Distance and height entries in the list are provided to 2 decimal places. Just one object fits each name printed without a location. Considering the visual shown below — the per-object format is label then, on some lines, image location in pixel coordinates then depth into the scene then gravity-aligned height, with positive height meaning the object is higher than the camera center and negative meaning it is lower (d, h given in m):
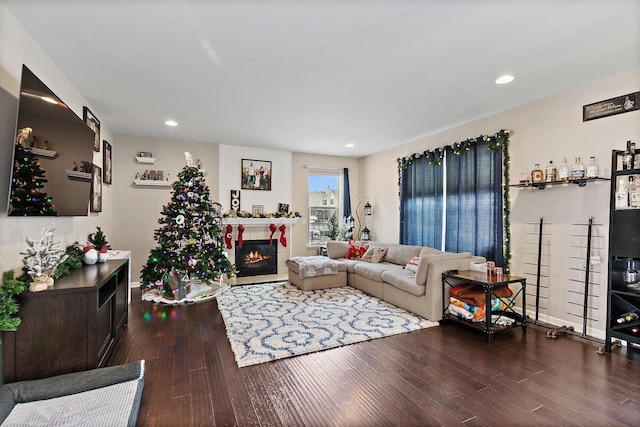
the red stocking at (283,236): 6.43 -0.56
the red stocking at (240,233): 5.99 -0.47
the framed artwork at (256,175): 6.28 +0.74
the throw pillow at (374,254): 5.55 -0.81
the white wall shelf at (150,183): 5.44 +0.47
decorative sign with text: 2.99 +1.12
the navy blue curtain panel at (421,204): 5.22 +0.15
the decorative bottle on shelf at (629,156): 2.85 +0.56
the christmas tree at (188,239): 4.50 -0.47
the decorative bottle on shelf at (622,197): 2.90 +0.17
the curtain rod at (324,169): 6.94 +0.99
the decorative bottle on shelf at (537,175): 3.66 +0.47
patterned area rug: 3.02 -1.36
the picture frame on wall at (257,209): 6.35 +0.00
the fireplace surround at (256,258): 6.12 -1.01
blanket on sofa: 5.10 -0.98
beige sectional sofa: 3.73 -0.94
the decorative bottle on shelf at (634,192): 2.81 +0.22
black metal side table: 3.20 -0.91
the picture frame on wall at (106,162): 4.57 +0.71
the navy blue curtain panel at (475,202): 4.21 +0.15
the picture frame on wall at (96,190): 3.96 +0.24
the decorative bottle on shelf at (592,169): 3.20 +0.48
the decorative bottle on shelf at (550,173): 3.55 +0.48
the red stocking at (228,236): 5.91 -0.53
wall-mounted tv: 2.07 +0.40
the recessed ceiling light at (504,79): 3.13 +1.42
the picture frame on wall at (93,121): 3.77 +1.15
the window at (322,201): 7.07 +0.23
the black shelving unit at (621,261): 2.77 -0.46
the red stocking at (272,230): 6.38 -0.44
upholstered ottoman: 5.13 -1.10
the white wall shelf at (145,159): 5.44 +0.89
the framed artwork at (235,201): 6.16 +0.17
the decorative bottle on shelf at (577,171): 3.28 +0.47
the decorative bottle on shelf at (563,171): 3.43 +0.49
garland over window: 4.10 +0.52
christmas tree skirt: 4.54 -1.38
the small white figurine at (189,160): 4.82 +0.78
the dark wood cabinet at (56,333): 2.04 -0.89
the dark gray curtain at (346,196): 7.22 +0.36
